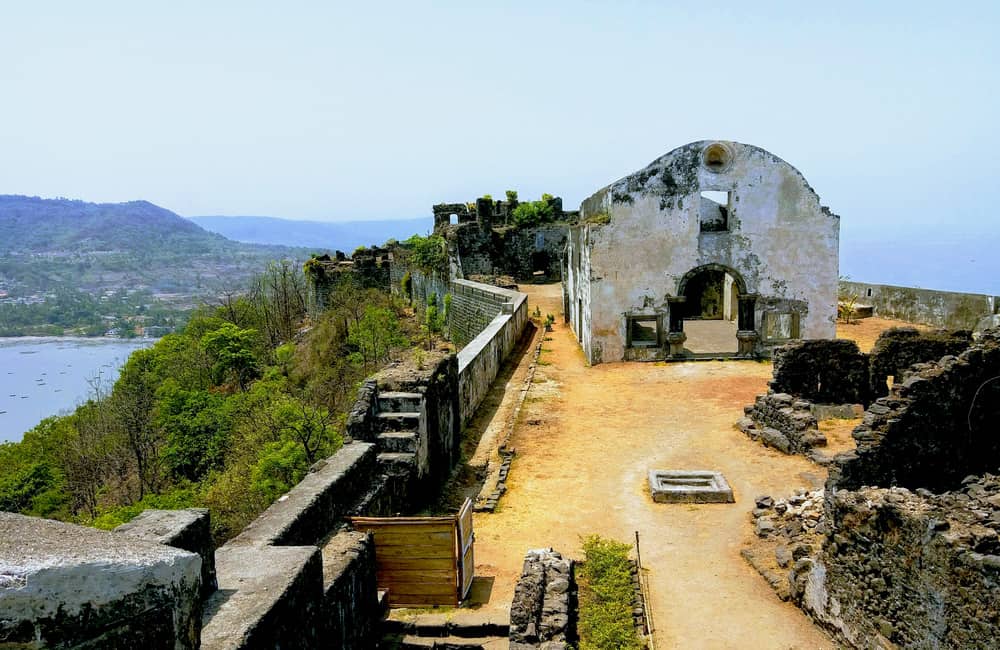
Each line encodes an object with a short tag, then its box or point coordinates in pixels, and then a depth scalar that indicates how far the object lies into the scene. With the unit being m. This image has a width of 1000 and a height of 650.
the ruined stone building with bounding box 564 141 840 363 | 18.09
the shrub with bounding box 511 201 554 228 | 37.75
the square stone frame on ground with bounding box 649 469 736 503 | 9.22
